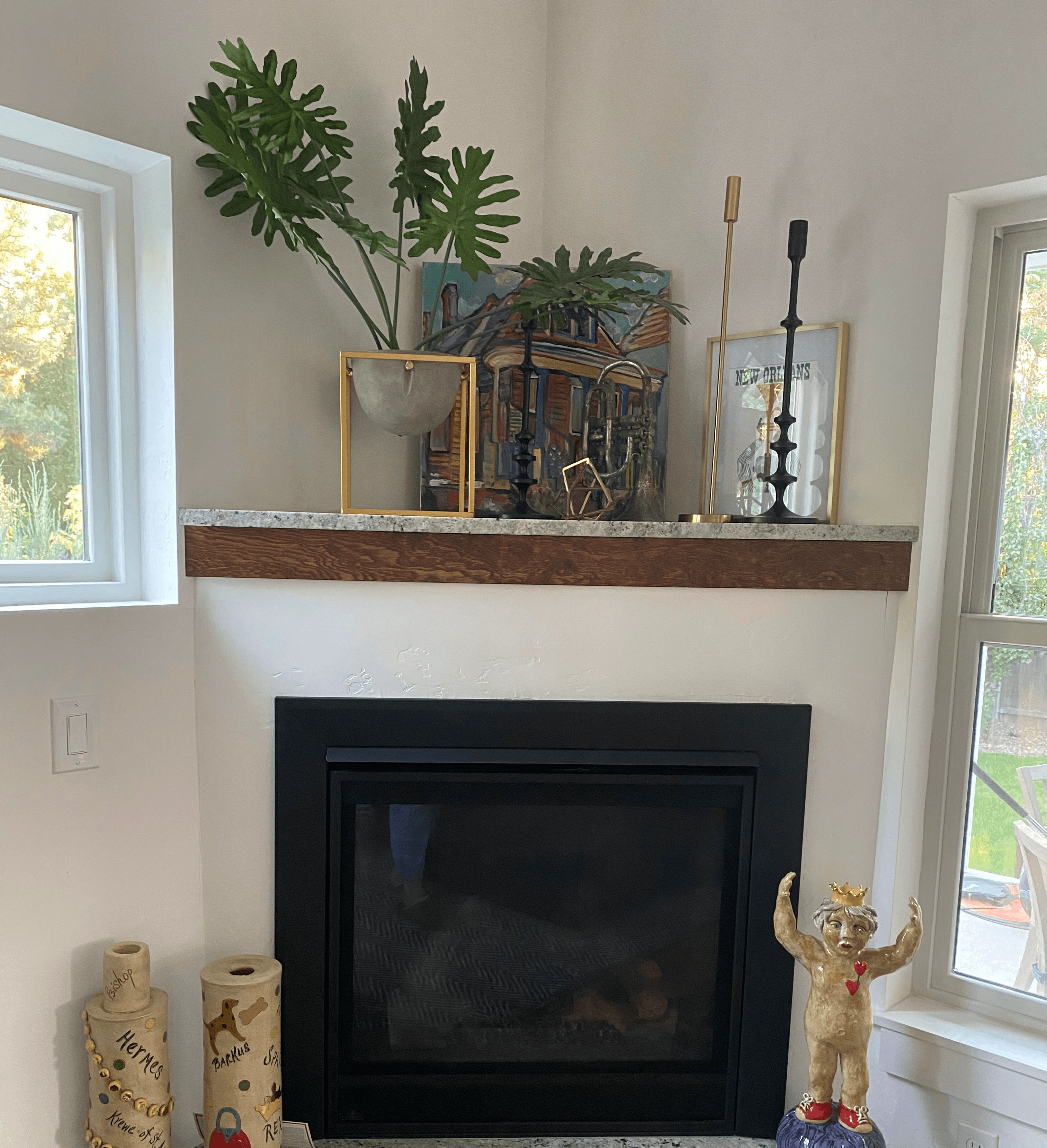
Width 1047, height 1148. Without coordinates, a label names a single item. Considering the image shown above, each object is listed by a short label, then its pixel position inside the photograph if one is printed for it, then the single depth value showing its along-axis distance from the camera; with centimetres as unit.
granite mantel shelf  154
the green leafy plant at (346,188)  154
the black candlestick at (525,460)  183
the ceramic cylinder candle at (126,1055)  140
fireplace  161
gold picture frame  179
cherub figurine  148
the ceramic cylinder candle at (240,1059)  146
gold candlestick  176
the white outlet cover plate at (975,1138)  162
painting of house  196
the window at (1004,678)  168
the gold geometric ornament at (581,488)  189
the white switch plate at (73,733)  143
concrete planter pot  162
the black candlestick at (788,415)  169
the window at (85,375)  152
